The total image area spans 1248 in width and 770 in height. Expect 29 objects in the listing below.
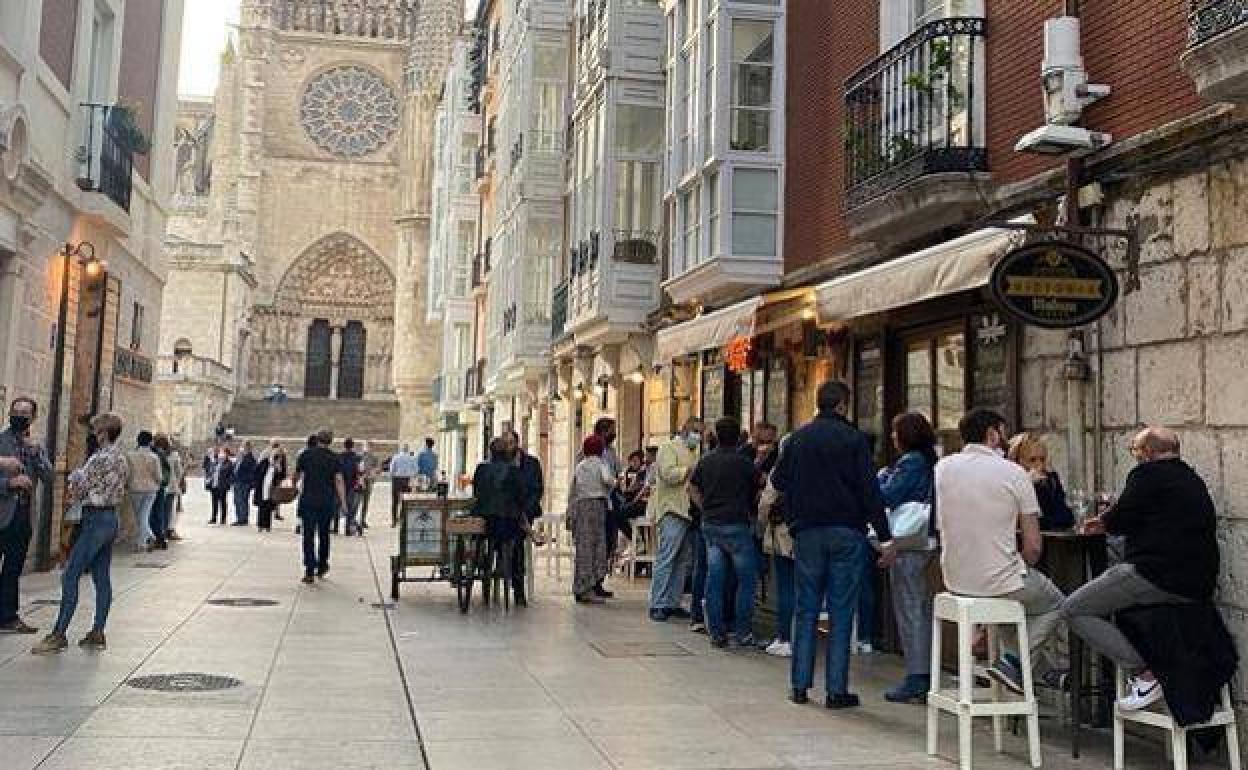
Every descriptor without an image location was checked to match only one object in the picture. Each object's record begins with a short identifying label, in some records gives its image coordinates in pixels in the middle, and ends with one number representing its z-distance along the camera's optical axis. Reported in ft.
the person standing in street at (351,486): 72.23
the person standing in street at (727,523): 31.42
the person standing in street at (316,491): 44.98
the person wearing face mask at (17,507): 30.07
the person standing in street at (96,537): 28.58
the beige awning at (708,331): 39.06
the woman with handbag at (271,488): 67.12
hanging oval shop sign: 23.32
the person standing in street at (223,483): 82.89
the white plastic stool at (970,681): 19.27
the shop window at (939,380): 32.14
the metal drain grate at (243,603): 38.91
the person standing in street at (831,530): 24.35
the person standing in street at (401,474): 86.58
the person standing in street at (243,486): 83.15
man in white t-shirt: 20.27
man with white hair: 19.04
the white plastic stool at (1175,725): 18.48
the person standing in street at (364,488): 79.71
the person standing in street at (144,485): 54.03
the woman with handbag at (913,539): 25.31
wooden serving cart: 39.86
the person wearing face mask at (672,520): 36.37
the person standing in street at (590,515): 40.83
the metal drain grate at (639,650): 30.42
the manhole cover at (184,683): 24.49
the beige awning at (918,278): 24.97
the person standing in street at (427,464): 86.88
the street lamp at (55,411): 46.42
